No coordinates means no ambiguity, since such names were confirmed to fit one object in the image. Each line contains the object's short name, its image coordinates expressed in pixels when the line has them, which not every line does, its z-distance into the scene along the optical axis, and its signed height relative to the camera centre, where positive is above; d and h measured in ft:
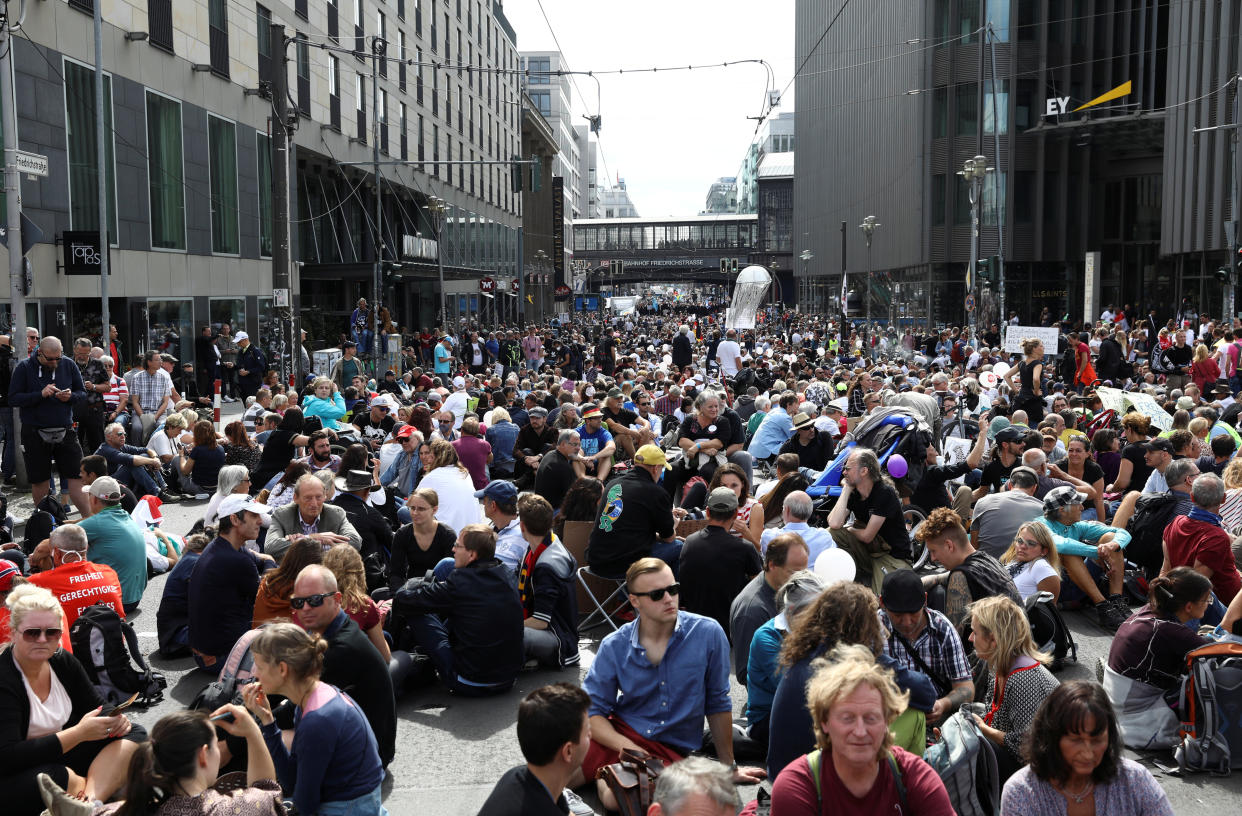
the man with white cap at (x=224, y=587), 24.90 -6.20
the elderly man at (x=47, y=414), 40.37 -3.86
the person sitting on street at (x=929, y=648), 17.81 -5.43
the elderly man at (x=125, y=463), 43.65 -6.04
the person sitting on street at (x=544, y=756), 12.80 -5.22
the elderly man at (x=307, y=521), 27.30 -5.27
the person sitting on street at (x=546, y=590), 25.75 -6.53
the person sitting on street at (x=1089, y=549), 29.30 -6.29
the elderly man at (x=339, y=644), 18.21 -5.44
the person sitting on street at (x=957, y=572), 22.20 -5.22
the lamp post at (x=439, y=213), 130.82 +11.62
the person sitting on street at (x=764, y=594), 20.35 -5.38
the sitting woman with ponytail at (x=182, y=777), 12.91 -5.41
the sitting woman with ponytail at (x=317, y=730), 15.31 -5.78
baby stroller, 34.71 -4.50
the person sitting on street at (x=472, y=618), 23.71 -6.63
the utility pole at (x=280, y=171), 59.11 +7.24
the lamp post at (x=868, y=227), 147.54 +10.59
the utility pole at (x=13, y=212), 45.32 +3.81
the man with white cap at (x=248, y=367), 73.92 -3.94
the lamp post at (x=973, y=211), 99.55 +9.09
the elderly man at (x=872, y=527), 27.07 -5.29
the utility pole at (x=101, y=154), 58.30 +9.32
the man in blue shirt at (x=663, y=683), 17.78 -5.92
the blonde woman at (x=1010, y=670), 17.39 -5.62
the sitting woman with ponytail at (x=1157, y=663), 21.57 -6.84
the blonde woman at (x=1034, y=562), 25.50 -5.78
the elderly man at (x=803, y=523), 24.70 -4.75
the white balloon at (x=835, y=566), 22.88 -5.25
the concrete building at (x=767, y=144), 502.79 +76.28
